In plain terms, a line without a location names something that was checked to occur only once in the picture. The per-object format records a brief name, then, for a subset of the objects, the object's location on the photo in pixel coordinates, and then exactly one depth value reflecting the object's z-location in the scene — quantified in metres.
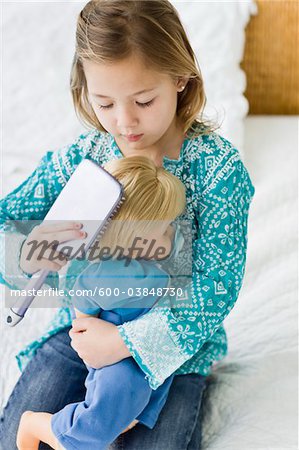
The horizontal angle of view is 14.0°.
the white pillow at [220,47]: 2.03
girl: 1.37
